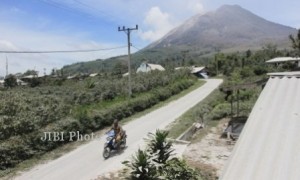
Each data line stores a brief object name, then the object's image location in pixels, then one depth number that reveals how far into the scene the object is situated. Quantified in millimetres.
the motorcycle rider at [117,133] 9515
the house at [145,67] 52722
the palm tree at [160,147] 7564
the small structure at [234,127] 11022
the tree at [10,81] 45642
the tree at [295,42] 24430
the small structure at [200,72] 51385
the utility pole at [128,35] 19996
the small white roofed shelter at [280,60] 31612
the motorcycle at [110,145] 9303
